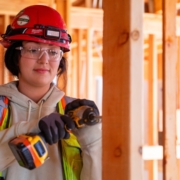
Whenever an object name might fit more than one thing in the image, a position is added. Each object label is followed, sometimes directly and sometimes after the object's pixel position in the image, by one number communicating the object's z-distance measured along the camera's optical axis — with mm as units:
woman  2307
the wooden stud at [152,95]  4643
